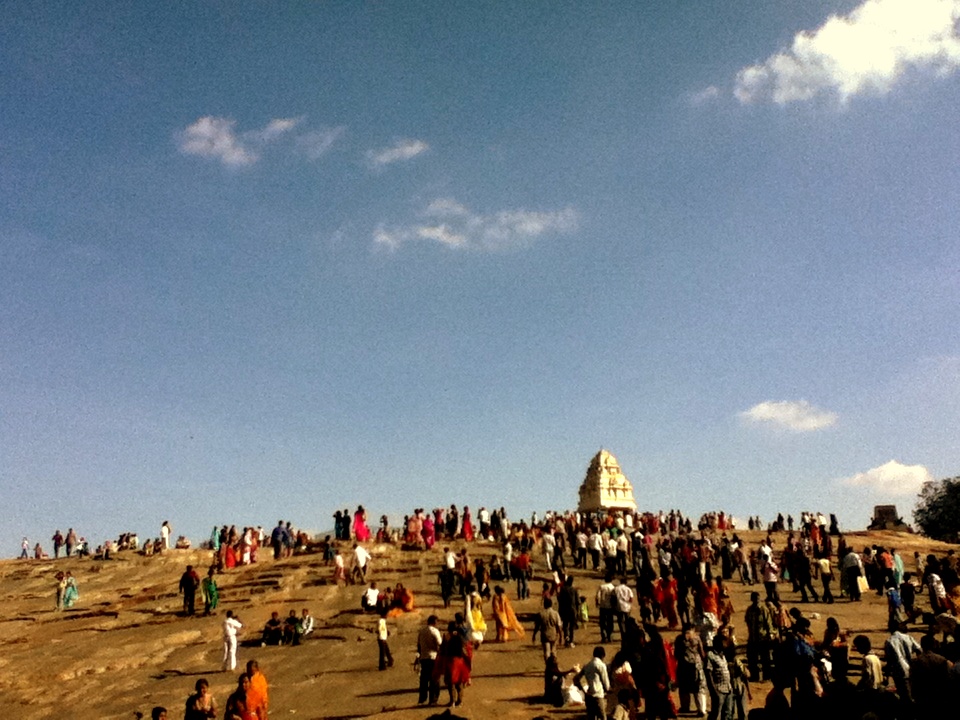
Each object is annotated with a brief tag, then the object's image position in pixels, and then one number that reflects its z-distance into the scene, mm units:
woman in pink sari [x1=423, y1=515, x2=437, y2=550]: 29688
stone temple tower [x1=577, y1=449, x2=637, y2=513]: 52938
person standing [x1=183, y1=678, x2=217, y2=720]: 10094
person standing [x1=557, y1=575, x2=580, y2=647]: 16531
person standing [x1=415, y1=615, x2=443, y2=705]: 13391
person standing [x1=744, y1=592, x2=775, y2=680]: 13828
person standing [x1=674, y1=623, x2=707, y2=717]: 12062
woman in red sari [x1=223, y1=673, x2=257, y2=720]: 10305
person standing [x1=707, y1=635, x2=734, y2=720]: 11109
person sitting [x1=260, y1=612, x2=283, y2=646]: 19562
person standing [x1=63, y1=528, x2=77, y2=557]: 38503
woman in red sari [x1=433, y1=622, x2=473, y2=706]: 12961
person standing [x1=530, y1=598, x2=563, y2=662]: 14734
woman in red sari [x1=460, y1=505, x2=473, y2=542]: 31859
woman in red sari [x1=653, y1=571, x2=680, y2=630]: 18359
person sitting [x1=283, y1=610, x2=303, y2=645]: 19562
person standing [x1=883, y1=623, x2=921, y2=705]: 10750
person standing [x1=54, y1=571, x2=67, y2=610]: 26719
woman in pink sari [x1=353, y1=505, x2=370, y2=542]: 30516
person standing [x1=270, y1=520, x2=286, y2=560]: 29906
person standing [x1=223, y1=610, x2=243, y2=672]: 16328
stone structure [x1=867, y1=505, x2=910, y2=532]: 46094
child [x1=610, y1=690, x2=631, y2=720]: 10086
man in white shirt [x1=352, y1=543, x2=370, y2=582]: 25484
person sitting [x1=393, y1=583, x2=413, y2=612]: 21141
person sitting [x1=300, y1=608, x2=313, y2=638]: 19836
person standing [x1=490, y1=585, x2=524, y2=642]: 17828
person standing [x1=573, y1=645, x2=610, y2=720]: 11180
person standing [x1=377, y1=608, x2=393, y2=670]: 15797
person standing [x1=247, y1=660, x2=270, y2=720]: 10781
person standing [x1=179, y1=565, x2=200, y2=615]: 22453
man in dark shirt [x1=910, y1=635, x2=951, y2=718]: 9008
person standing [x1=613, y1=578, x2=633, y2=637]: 16547
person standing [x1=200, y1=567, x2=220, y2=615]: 22828
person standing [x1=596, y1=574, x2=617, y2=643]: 16719
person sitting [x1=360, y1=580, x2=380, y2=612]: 20922
